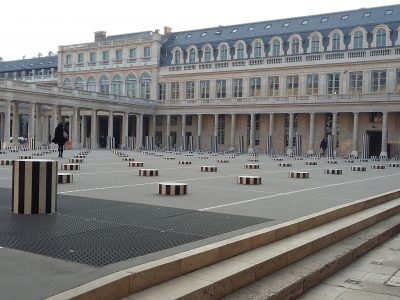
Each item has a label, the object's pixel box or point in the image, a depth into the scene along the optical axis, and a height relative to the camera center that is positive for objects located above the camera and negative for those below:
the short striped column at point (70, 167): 19.59 -0.95
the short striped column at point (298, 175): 18.97 -1.04
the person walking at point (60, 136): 29.71 +0.45
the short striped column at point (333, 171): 22.40 -1.02
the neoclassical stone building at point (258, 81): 61.72 +9.75
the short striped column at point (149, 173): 18.05 -1.03
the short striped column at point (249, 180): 15.46 -1.04
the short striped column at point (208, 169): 21.45 -0.99
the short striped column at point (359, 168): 26.30 -1.02
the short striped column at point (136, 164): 23.76 -0.94
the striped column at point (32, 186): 8.00 -0.72
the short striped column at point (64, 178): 13.68 -0.98
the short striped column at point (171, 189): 11.82 -1.06
